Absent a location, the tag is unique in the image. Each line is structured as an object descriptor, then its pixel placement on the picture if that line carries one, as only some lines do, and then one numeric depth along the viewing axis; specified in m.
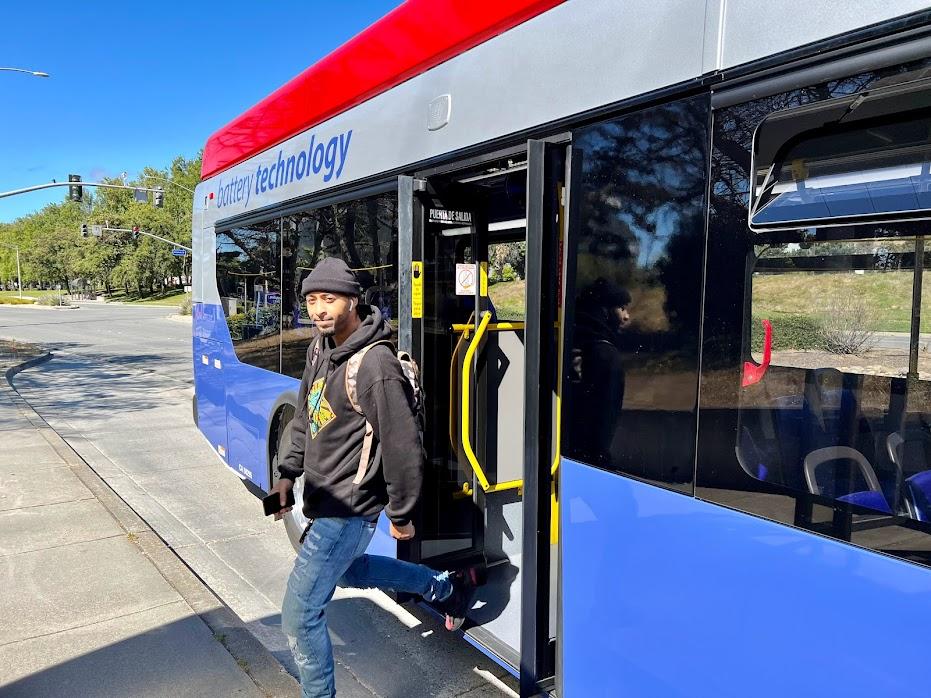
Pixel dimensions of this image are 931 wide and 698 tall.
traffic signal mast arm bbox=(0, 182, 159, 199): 22.56
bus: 1.55
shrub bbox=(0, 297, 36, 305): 59.96
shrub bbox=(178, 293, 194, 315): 41.50
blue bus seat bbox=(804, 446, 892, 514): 1.57
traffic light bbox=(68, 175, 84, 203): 27.61
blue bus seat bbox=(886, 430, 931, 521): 1.52
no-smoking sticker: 3.60
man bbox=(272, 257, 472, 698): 2.52
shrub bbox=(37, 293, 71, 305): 57.05
